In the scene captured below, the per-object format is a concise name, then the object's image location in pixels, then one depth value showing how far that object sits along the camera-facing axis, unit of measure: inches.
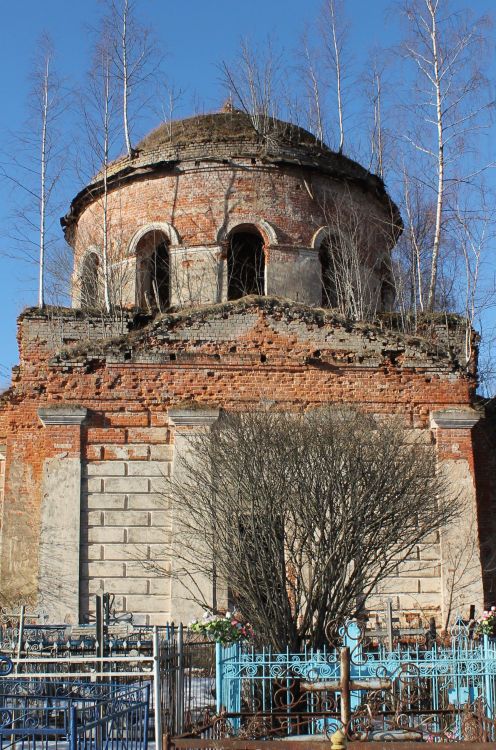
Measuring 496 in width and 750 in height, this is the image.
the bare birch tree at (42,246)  786.8
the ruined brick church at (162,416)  584.7
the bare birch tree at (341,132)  913.5
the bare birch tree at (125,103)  856.3
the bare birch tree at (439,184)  788.6
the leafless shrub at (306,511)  461.1
